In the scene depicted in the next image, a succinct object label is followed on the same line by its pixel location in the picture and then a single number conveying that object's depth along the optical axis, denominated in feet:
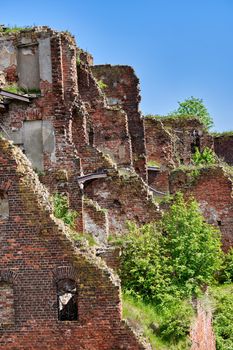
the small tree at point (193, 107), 209.46
